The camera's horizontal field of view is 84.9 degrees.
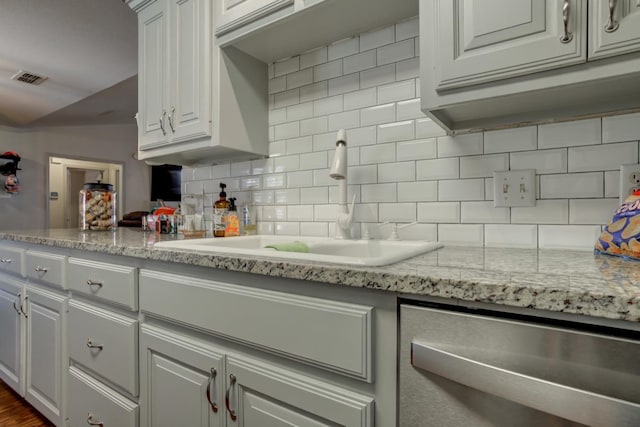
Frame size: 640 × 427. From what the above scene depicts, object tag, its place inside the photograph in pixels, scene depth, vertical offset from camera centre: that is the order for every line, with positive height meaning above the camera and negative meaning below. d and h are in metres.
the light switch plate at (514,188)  1.08 +0.07
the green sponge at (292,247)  1.20 -0.13
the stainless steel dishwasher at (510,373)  0.46 -0.24
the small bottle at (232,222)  1.62 -0.06
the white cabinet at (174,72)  1.50 +0.64
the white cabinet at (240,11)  1.28 +0.77
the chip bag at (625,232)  0.78 -0.05
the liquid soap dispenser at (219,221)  1.61 -0.05
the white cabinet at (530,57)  0.74 +0.36
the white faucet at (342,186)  1.30 +0.09
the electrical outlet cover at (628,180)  0.94 +0.08
